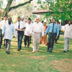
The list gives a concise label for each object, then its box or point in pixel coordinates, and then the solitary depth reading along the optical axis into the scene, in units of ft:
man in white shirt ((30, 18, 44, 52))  26.17
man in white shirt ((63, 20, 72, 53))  27.36
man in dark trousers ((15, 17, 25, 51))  27.52
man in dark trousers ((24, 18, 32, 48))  28.85
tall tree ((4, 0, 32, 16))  43.98
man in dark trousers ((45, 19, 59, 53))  26.68
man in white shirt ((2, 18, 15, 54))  24.30
